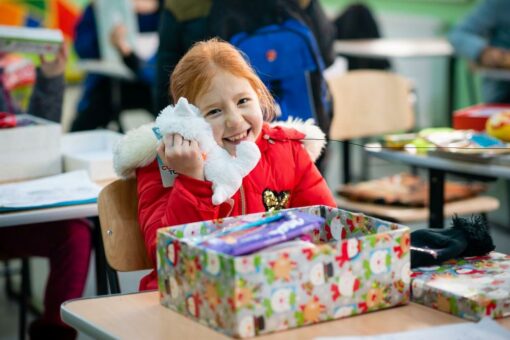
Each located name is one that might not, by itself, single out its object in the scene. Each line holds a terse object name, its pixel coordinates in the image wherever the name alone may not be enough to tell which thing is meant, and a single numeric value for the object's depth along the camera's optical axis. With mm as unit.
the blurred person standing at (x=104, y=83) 7289
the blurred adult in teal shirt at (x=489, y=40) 6071
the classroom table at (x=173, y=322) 1856
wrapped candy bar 1880
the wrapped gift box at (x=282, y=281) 1775
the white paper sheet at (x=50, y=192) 3138
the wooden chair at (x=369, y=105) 5355
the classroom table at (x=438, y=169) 3600
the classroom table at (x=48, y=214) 3032
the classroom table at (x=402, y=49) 8208
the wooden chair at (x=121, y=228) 2628
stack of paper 3827
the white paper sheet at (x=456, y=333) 1809
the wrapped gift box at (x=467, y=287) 1905
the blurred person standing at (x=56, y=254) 3680
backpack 3883
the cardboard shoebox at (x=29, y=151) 3627
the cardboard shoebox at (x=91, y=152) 3606
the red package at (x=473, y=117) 4086
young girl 2402
